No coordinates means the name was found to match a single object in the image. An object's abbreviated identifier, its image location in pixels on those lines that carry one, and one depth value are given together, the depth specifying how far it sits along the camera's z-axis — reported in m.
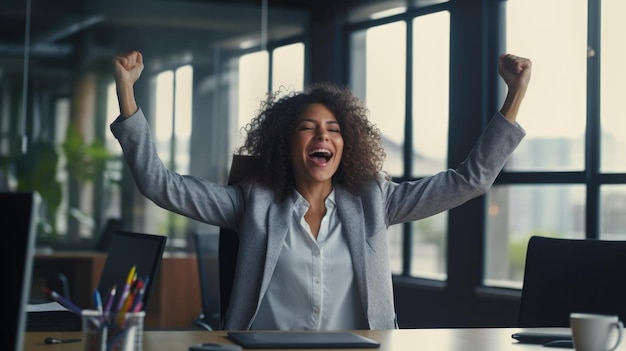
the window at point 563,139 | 6.46
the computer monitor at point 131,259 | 3.42
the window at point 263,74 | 9.18
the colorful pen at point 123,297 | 2.75
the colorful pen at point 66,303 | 2.76
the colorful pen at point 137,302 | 2.75
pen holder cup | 2.72
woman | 3.71
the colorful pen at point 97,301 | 2.74
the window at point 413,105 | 8.05
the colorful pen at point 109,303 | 2.76
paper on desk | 3.85
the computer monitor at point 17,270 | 2.37
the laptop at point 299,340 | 3.10
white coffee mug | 2.93
